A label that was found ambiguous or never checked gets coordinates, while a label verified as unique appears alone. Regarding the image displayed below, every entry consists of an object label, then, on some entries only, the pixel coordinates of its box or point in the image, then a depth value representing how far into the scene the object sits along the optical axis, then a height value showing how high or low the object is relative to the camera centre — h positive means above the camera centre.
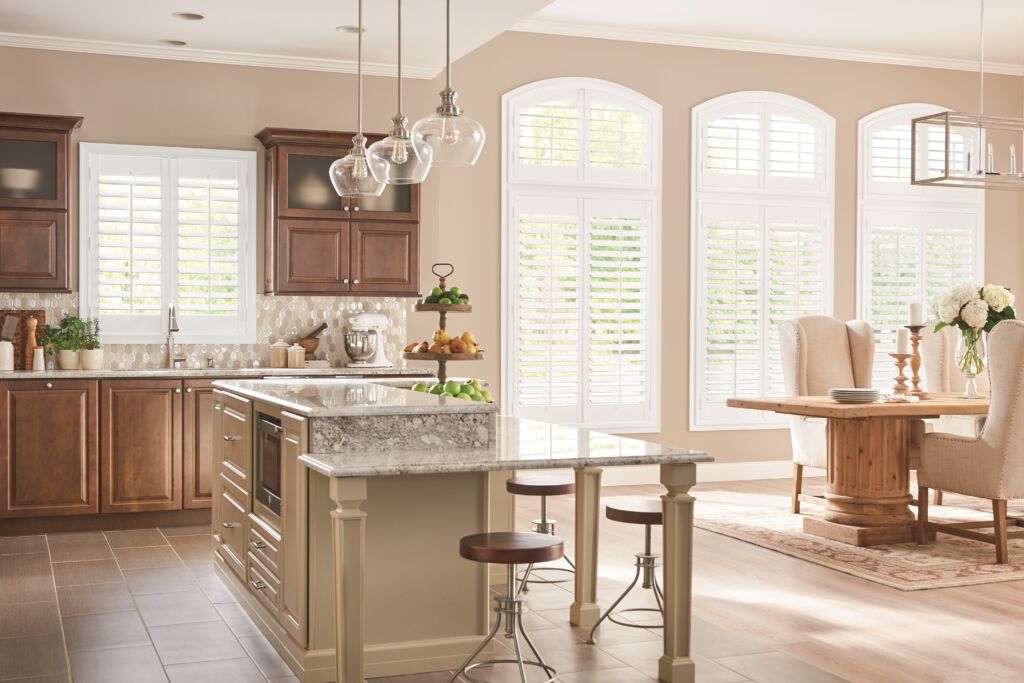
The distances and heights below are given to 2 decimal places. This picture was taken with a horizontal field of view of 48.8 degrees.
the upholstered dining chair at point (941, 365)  7.36 -0.26
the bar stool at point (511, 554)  3.28 -0.68
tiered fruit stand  4.62 -0.14
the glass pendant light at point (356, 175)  4.16 +0.54
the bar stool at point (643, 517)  4.00 -0.69
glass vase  6.32 -0.19
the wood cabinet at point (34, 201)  6.40 +0.66
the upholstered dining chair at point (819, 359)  6.80 -0.22
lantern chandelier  6.04 +0.97
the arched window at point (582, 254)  7.77 +0.48
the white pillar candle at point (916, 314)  6.37 +0.07
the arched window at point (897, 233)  8.70 +0.73
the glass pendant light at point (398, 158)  3.76 +0.55
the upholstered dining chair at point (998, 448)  5.33 -0.59
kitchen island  3.56 -0.67
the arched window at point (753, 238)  8.27 +0.64
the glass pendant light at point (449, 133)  3.34 +0.56
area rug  5.17 -1.14
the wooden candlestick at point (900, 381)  6.33 -0.31
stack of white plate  5.88 -0.37
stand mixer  7.11 -0.13
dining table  5.87 -0.77
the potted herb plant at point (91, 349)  6.57 -0.18
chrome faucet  6.89 -0.14
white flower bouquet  6.21 +0.07
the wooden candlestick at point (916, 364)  6.48 -0.22
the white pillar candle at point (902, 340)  6.30 -0.08
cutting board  6.61 -0.10
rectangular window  6.82 +0.48
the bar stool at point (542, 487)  4.54 -0.67
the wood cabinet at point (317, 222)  6.89 +0.61
